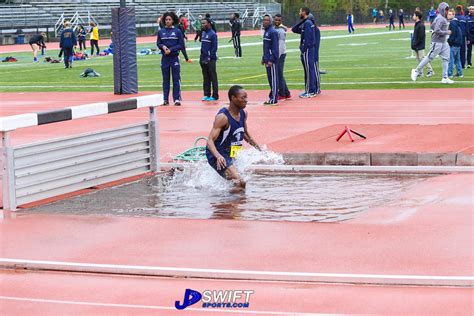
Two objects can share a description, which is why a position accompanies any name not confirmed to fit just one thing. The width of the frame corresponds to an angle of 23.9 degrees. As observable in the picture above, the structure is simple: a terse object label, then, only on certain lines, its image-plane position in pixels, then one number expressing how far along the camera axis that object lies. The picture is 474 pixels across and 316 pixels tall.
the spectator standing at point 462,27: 32.66
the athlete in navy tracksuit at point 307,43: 26.44
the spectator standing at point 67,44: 43.72
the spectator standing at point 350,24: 80.74
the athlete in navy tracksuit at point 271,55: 24.86
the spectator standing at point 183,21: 59.89
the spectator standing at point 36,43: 51.54
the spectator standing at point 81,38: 59.55
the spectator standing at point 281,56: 25.73
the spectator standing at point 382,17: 115.22
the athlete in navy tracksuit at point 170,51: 25.72
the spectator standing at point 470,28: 34.62
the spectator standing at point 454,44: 31.41
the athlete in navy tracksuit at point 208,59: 26.27
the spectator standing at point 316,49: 26.78
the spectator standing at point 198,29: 65.06
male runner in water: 13.44
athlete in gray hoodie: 28.70
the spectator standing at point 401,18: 87.94
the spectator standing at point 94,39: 53.93
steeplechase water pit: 11.90
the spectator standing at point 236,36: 48.41
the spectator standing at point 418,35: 31.17
